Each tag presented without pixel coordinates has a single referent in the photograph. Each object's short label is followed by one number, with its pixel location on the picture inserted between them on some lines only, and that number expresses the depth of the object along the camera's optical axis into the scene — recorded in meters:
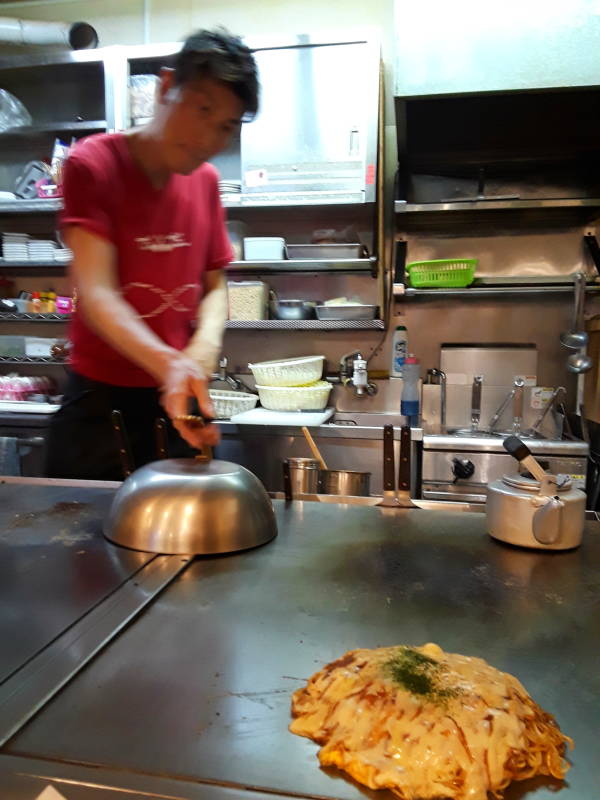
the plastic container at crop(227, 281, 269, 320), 2.95
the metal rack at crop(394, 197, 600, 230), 2.62
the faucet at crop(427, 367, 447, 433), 2.96
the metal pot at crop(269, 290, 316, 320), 2.93
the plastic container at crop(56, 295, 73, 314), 3.20
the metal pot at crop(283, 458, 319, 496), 1.68
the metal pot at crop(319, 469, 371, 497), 1.61
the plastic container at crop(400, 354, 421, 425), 2.89
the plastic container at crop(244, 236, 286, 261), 2.91
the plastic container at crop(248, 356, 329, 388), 2.90
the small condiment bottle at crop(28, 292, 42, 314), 3.21
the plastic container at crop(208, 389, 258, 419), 2.83
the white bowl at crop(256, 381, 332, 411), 2.85
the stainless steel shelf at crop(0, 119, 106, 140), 2.96
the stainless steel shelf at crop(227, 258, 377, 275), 2.85
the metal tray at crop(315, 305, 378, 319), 2.86
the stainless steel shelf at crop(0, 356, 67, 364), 3.32
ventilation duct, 3.11
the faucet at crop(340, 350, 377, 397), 3.02
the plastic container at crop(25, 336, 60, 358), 3.33
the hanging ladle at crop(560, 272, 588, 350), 2.65
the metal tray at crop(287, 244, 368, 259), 2.87
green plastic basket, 2.79
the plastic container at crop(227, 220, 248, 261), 2.96
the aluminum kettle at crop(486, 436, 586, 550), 1.01
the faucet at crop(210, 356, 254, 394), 3.22
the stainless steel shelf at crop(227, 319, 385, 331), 2.86
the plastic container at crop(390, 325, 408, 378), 3.09
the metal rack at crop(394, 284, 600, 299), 2.72
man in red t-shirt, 1.14
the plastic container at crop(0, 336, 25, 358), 3.39
